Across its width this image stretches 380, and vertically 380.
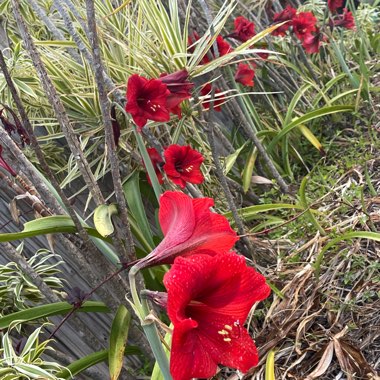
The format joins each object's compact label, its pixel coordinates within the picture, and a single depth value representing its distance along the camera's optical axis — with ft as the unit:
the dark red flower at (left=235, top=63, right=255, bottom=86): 9.05
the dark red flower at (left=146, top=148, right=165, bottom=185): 6.97
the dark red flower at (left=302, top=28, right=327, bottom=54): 10.27
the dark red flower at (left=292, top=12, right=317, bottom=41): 10.19
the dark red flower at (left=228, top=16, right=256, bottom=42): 8.83
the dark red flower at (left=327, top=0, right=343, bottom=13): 10.54
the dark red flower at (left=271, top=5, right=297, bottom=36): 10.14
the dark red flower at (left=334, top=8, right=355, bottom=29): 10.52
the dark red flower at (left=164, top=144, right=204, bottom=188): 6.44
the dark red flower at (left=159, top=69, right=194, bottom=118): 5.69
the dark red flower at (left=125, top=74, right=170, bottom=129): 5.30
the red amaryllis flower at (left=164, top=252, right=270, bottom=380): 2.65
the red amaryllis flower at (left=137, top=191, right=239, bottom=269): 3.07
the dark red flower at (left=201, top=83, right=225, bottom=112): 8.22
